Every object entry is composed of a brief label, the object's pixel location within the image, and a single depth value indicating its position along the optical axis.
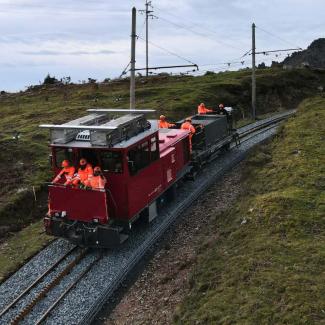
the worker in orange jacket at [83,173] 14.66
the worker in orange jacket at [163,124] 23.70
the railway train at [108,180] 14.55
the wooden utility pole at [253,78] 38.25
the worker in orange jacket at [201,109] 27.78
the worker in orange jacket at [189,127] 22.12
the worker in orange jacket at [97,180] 14.42
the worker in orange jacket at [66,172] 15.07
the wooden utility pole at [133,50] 21.20
